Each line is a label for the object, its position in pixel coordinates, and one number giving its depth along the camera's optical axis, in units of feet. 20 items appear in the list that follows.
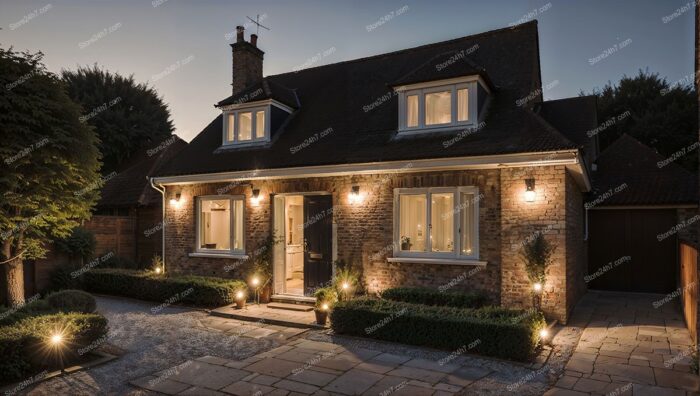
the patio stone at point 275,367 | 22.15
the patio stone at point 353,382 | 19.86
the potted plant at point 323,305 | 30.94
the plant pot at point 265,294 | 38.65
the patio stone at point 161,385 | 20.06
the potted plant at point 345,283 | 34.50
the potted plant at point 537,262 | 29.07
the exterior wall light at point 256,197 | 40.45
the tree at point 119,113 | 90.17
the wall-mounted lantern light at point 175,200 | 45.47
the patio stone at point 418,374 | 21.15
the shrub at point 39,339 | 20.74
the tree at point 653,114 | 80.07
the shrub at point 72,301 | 27.40
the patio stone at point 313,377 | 20.77
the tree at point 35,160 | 24.85
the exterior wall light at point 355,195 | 35.97
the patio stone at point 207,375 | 20.81
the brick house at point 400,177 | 30.73
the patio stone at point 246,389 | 19.66
